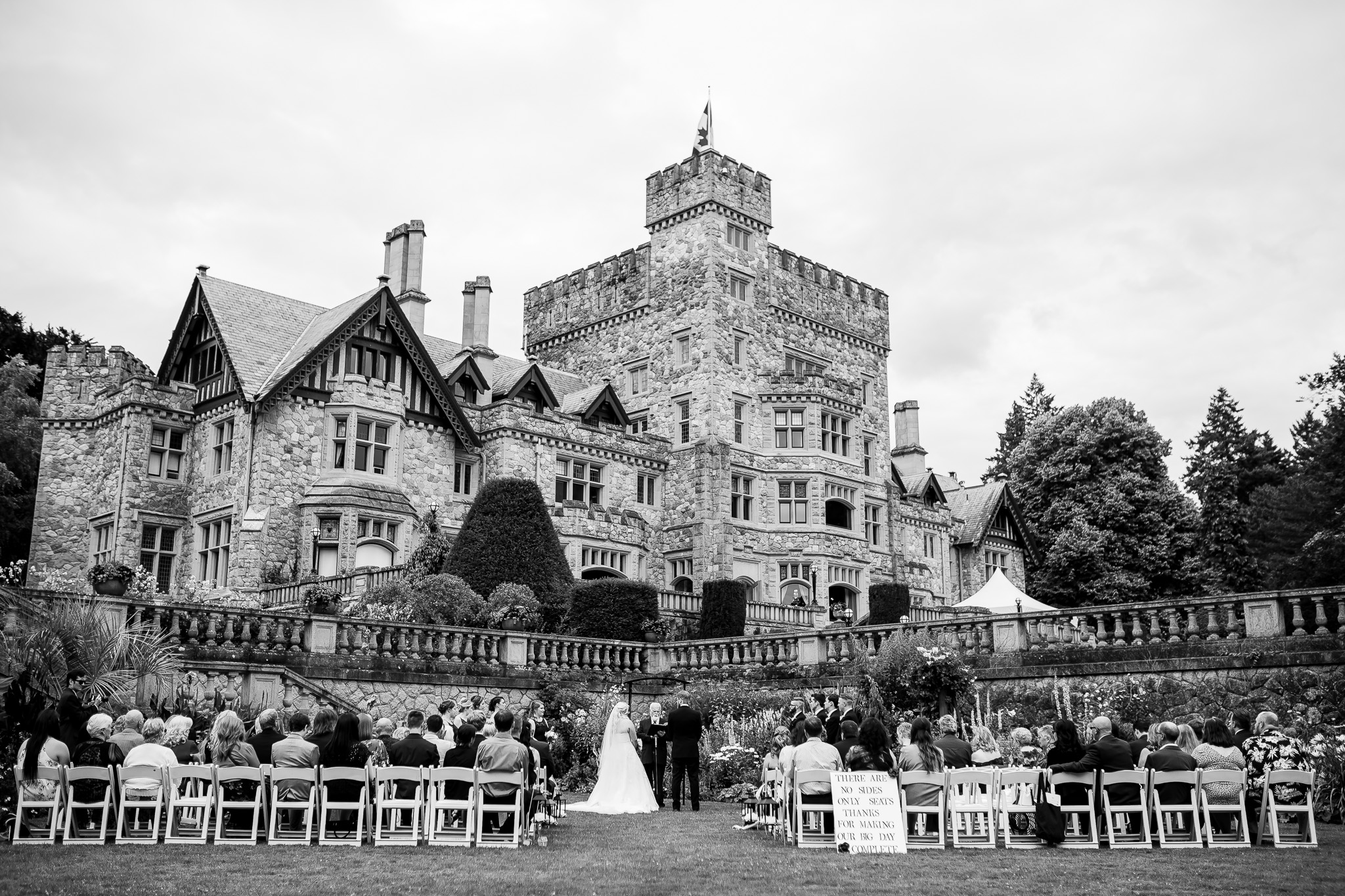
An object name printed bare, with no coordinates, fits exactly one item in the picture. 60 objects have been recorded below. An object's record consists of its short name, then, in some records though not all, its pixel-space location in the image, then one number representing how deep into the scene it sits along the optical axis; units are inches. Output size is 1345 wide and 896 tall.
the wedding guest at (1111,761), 528.4
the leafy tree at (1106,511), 2114.9
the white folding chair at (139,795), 495.5
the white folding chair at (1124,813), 518.0
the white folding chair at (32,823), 489.4
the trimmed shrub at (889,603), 1454.2
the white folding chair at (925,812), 533.0
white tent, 1510.8
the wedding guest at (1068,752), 539.9
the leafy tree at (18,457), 1727.4
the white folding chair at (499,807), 516.4
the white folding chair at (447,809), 513.3
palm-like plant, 628.7
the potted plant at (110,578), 838.5
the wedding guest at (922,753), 548.1
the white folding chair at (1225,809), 518.0
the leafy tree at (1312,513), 1626.5
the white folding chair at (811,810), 530.3
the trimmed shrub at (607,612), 1192.8
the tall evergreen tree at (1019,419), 3125.0
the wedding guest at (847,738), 580.7
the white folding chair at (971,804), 526.9
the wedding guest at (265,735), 545.3
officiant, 764.0
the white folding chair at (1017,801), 530.3
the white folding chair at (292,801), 506.0
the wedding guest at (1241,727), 603.5
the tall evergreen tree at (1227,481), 2127.2
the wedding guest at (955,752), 576.4
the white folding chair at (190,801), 499.8
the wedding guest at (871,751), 525.3
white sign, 508.4
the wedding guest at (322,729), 540.4
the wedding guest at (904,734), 609.6
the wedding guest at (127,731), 533.0
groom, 714.8
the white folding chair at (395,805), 512.7
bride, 723.4
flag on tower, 1953.7
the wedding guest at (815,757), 545.6
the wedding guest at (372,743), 560.4
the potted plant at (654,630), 1199.6
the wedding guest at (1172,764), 523.5
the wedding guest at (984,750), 581.6
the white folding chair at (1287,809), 513.3
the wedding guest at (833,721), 696.4
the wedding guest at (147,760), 501.4
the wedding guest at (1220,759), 527.8
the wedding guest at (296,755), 521.0
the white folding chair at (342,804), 510.0
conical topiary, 1264.8
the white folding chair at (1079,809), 529.3
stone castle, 1444.4
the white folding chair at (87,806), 488.1
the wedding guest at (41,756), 497.7
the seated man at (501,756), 526.0
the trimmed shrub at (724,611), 1327.5
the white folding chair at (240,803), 497.4
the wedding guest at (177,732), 566.2
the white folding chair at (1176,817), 517.0
